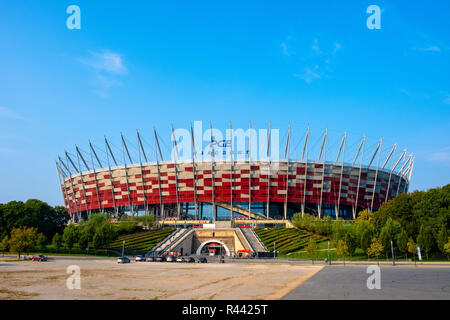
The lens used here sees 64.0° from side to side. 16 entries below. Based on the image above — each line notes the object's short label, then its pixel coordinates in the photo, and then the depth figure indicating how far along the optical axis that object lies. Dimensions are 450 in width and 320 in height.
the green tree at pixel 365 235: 65.56
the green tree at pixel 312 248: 65.50
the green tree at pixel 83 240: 75.88
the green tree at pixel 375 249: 62.98
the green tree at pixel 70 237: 78.12
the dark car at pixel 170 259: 64.25
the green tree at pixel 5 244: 69.44
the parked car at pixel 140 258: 62.14
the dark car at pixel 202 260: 63.92
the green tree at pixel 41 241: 73.44
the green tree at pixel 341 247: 65.84
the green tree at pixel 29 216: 86.75
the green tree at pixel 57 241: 80.50
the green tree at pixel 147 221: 105.12
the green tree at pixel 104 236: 74.19
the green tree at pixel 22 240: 63.72
